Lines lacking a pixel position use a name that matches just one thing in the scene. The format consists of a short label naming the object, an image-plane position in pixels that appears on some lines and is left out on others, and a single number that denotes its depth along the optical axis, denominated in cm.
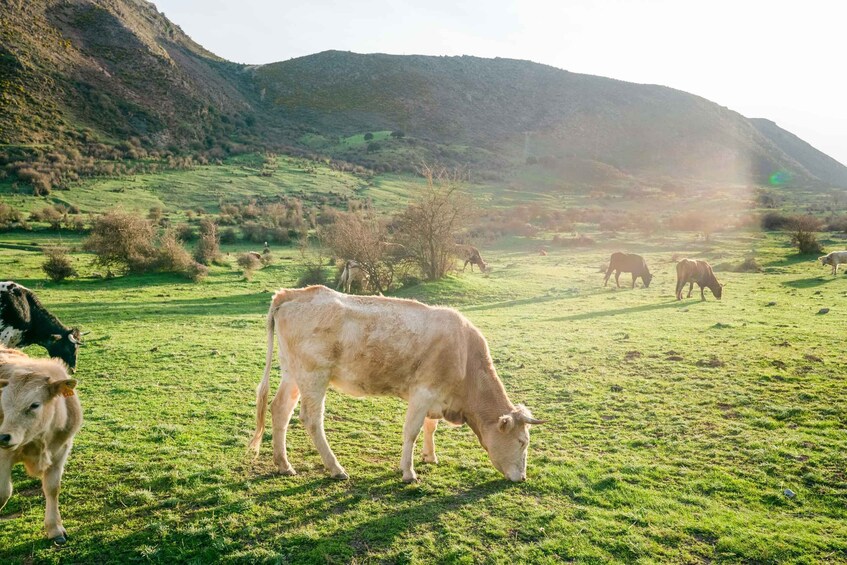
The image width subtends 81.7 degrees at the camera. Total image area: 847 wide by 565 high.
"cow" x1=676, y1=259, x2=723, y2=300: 2389
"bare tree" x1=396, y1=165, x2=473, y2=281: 2800
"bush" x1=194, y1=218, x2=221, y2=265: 3158
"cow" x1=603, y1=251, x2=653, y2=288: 2823
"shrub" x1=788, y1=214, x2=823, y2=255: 3612
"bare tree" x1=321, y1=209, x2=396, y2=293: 2670
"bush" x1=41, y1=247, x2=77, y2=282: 2514
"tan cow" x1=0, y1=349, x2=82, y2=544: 512
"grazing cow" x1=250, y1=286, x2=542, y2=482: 722
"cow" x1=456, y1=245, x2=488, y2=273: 3266
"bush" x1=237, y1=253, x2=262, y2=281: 3049
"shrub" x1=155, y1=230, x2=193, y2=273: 2892
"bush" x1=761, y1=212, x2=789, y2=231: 5306
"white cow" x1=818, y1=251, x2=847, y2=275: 2922
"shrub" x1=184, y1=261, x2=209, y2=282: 2846
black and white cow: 1127
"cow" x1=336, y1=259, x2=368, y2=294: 2627
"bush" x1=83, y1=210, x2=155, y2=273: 2808
